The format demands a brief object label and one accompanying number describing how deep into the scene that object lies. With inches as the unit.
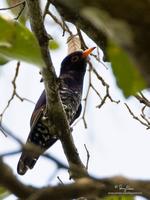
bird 339.4
